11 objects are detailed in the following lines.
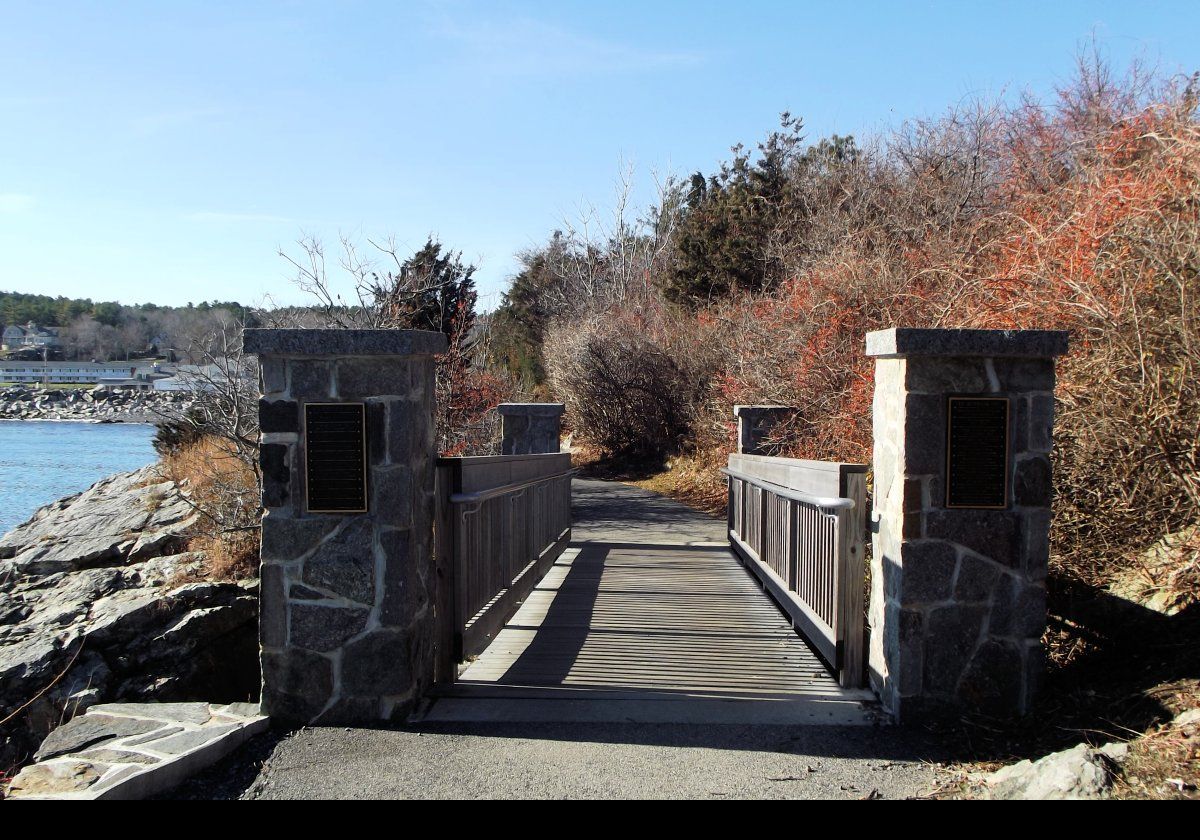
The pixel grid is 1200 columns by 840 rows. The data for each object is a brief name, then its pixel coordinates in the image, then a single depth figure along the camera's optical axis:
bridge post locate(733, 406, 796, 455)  10.71
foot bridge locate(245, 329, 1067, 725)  4.29
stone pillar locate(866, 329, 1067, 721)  4.29
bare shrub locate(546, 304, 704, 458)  20.52
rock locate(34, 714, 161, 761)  3.80
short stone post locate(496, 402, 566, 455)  10.99
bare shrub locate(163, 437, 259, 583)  10.10
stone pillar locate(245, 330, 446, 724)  4.32
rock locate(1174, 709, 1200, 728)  3.45
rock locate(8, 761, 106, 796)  3.33
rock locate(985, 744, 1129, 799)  3.07
